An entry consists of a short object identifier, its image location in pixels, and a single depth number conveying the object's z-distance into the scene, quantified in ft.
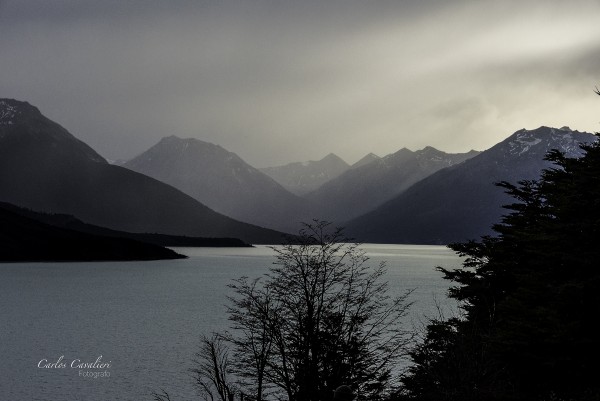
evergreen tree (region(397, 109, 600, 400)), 84.23
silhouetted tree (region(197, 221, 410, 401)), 82.64
